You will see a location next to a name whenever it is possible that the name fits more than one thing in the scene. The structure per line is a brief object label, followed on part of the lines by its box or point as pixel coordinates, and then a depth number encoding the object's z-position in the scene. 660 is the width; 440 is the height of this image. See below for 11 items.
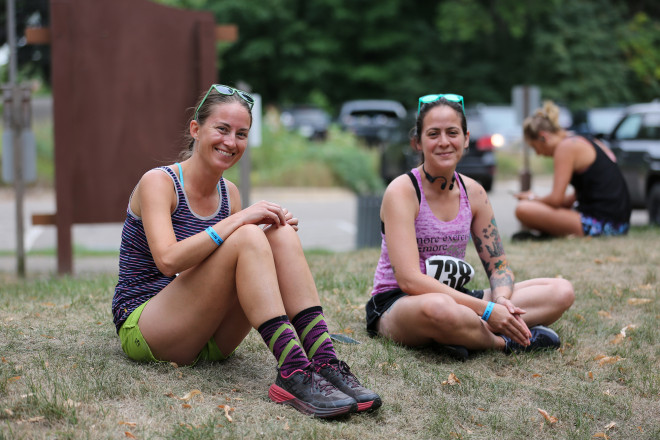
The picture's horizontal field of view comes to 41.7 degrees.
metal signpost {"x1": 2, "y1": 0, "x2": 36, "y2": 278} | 9.13
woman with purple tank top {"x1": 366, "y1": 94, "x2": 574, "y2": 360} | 4.50
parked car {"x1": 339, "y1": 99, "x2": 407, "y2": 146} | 26.88
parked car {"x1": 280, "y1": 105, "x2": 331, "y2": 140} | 28.77
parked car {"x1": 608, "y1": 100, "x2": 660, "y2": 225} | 10.88
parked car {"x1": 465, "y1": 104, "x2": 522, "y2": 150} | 19.97
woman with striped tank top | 3.77
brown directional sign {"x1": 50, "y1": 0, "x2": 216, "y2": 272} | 8.77
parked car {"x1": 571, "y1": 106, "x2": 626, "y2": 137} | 20.98
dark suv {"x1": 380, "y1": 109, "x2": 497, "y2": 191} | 17.55
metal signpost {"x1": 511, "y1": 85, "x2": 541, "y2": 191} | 11.72
